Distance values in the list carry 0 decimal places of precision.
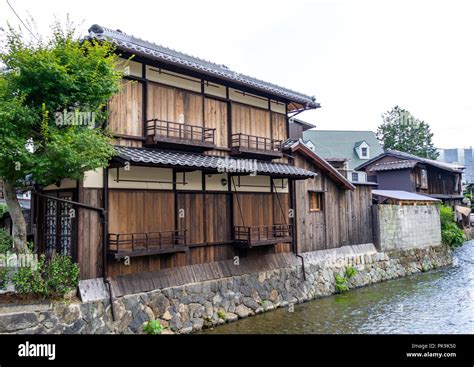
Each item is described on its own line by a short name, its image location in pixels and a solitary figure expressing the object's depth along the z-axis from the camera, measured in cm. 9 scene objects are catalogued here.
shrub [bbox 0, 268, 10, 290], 970
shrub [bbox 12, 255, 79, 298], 957
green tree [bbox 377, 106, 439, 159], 5397
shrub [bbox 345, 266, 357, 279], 1871
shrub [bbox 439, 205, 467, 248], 2697
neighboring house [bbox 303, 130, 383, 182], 4288
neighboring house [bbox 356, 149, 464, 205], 3328
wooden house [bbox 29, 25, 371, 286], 1110
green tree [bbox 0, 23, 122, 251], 910
